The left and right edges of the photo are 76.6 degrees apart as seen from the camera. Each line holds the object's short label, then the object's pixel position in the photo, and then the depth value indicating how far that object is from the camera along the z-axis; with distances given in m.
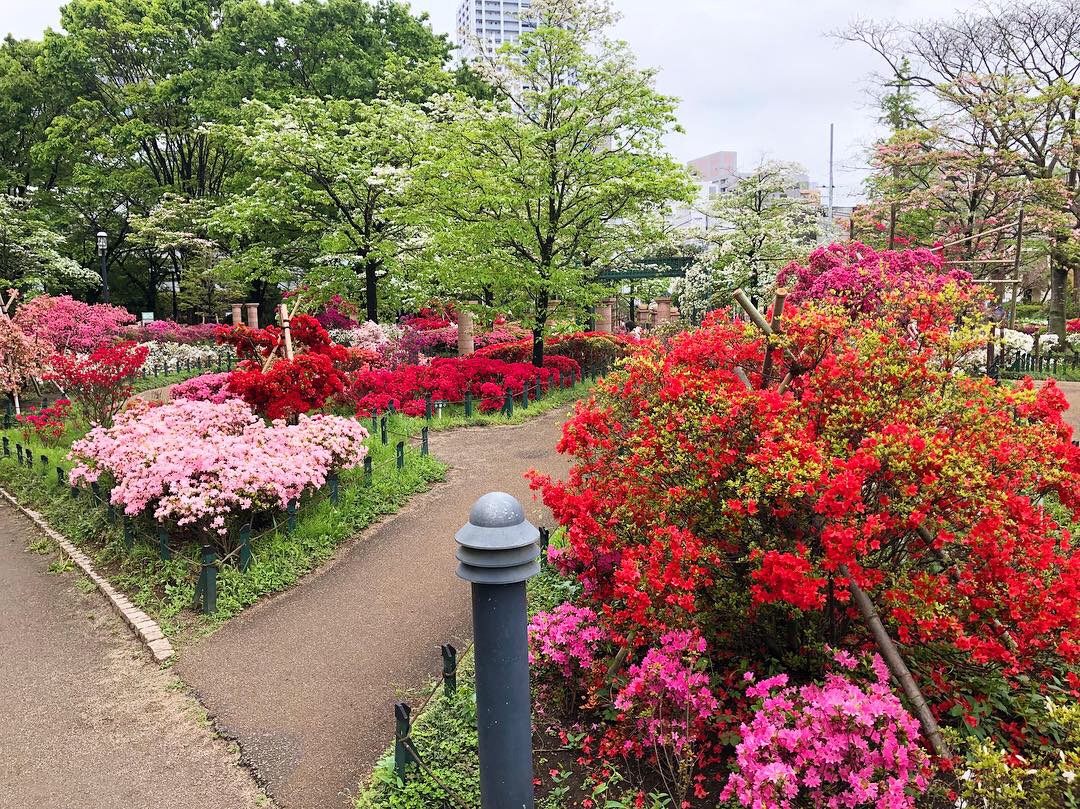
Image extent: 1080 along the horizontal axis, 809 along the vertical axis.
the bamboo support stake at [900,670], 3.07
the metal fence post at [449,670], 3.97
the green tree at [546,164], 13.17
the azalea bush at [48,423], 10.67
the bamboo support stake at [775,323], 3.77
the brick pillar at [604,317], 23.07
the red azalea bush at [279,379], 8.62
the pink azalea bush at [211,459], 6.23
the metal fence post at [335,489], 7.30
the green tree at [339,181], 17.34
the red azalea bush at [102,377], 9.40
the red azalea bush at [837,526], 3.02
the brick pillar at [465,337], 18.05
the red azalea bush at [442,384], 11.99
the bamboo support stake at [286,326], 9.53
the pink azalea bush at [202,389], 10.59
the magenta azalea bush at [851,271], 8.38
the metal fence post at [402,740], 3.42
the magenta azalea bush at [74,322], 15.83
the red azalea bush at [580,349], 17.02
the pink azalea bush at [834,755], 2.73
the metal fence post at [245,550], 6.05
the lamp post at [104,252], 20.60
